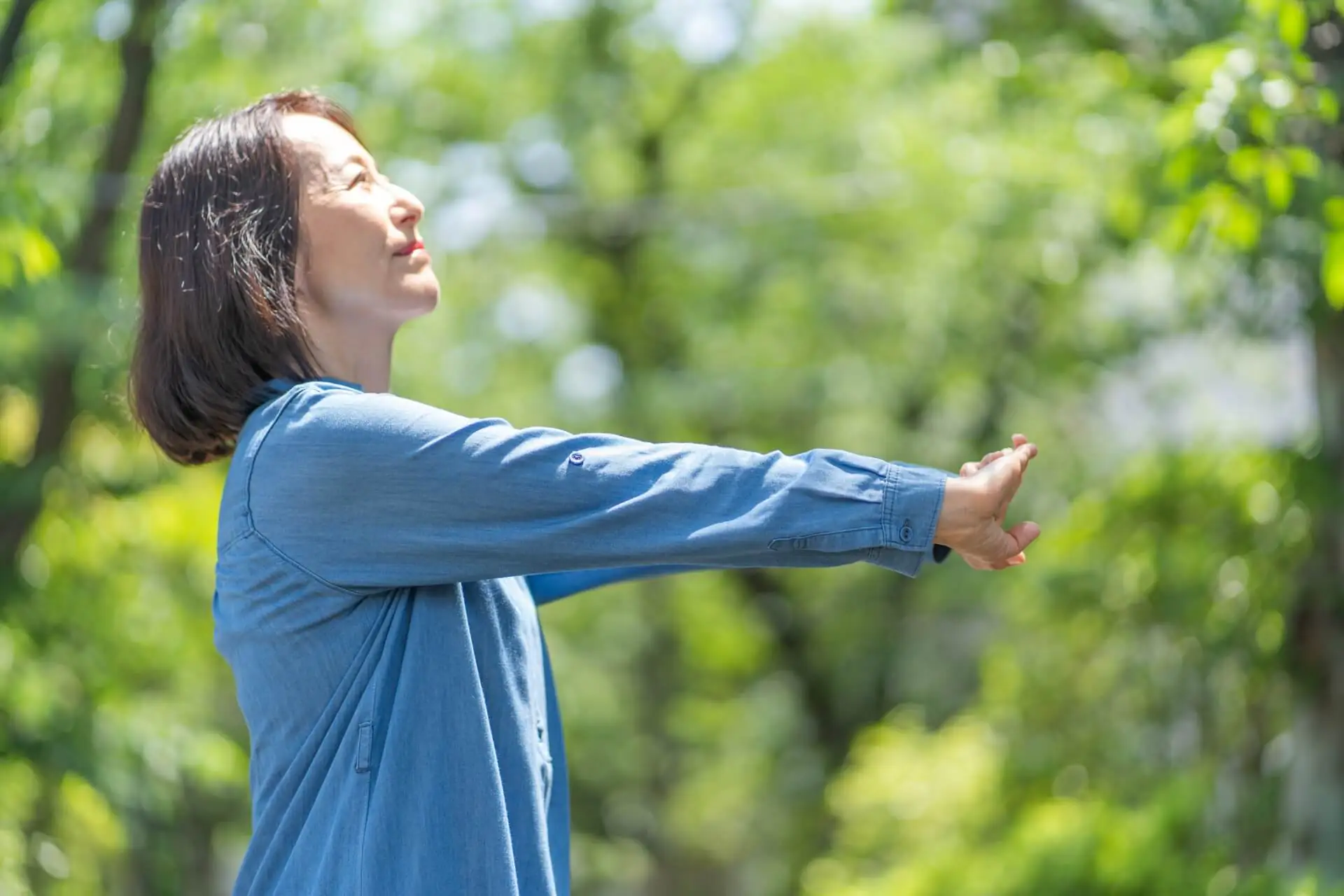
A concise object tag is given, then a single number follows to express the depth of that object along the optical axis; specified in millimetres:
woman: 2648
